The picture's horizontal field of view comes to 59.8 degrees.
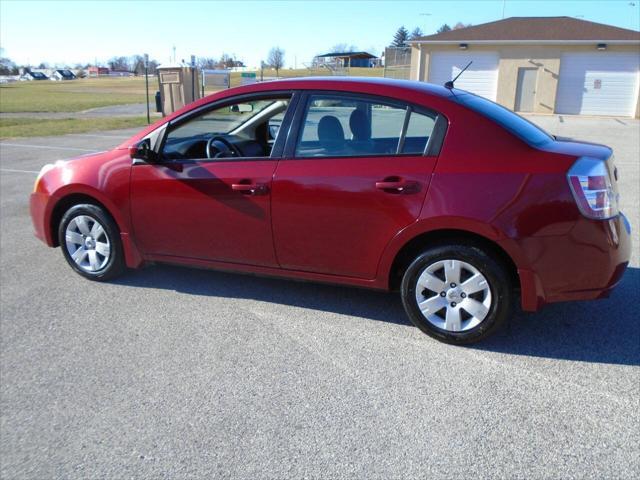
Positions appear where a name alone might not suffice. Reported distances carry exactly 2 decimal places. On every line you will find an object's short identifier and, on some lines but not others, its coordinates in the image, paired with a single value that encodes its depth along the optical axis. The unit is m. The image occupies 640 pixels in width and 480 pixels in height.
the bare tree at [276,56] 92.49
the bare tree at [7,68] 116.78
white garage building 28.17
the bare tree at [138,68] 123.16
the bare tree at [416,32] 112.41
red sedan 3.43
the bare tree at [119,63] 158.12
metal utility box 22.45
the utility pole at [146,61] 19.84
